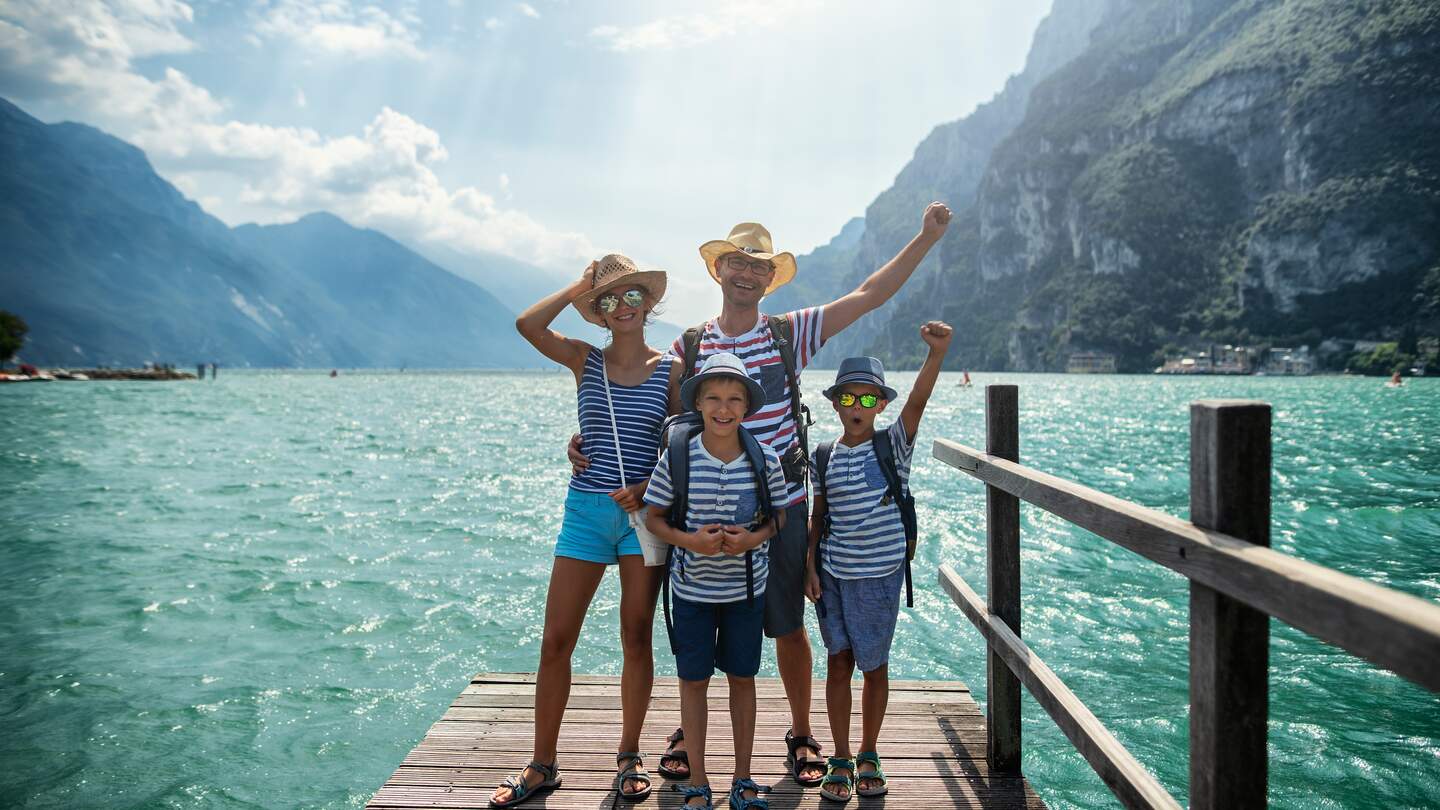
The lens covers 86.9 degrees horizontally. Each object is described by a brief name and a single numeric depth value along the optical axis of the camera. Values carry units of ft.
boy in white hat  11.39
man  12.39
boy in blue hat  12.44
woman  12.56
